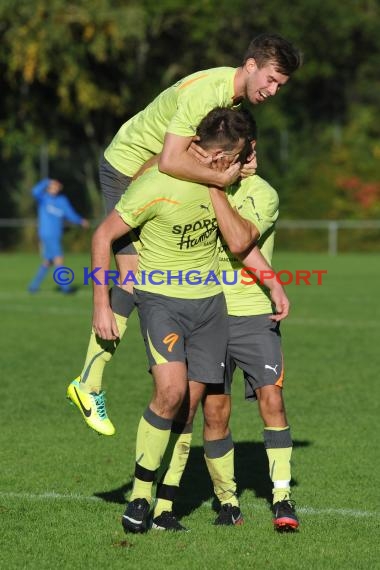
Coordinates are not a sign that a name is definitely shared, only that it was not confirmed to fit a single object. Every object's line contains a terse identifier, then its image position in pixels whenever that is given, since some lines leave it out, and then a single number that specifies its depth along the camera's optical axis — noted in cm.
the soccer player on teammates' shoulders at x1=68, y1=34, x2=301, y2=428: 1191
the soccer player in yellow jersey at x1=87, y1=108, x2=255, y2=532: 1170
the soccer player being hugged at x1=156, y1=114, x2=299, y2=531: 1233
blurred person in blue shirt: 4422
